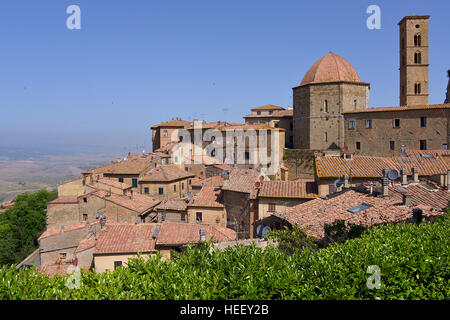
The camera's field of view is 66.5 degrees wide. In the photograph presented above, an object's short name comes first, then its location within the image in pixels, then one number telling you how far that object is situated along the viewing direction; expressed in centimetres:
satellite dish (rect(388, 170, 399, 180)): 1911
